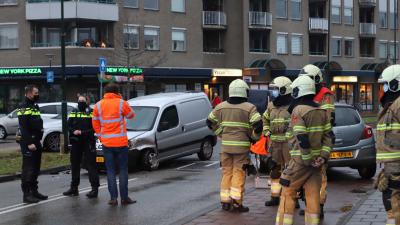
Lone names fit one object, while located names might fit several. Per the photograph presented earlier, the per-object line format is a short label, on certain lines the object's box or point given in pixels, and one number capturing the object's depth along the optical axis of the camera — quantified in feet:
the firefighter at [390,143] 18.21
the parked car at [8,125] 87.71
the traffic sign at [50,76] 91.50
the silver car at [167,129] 46.42
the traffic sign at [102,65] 81.82
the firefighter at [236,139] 28.17
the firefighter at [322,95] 26.66
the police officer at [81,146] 34.73
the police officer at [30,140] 33.09
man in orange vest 31.68
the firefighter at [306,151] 20.99
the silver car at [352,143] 38.60
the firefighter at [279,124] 27.50
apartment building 127.95
